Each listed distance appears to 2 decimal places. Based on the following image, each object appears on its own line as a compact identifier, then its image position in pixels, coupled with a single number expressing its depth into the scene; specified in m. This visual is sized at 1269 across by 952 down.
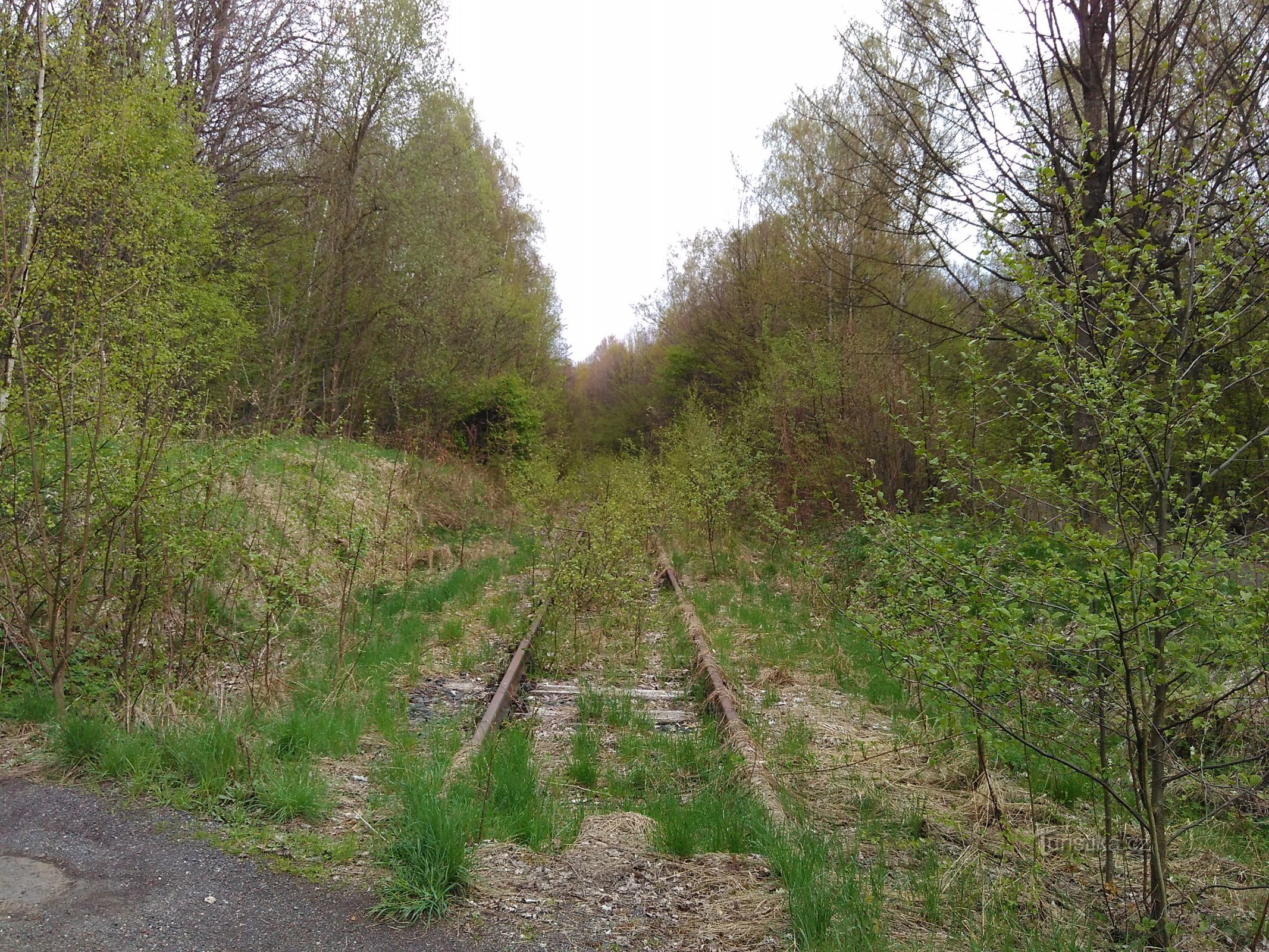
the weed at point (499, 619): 9.41
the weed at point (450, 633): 8.72
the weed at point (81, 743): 4.71
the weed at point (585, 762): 5.16
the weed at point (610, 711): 6.40
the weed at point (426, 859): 3.41
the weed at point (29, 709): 5.35
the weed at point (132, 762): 4.50
